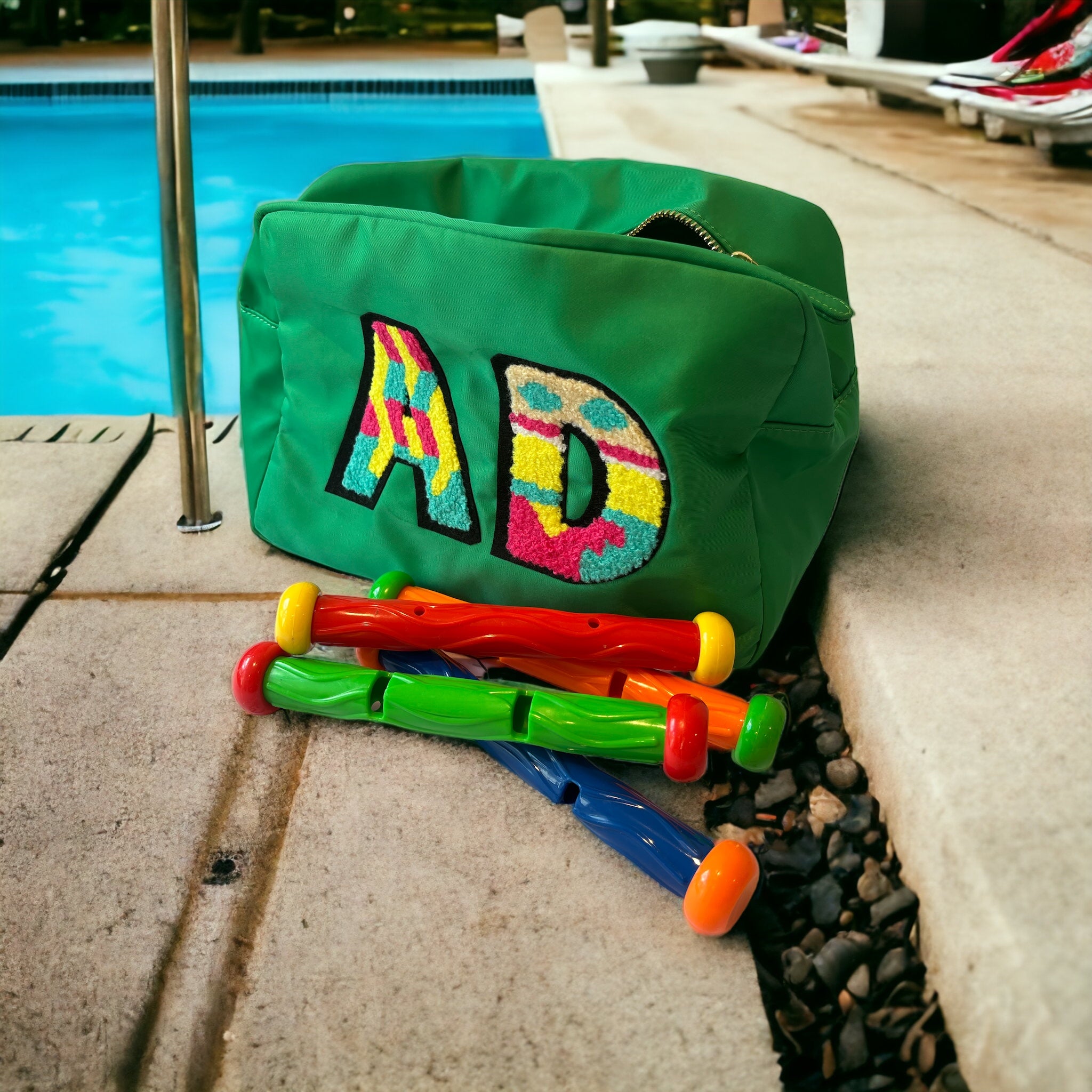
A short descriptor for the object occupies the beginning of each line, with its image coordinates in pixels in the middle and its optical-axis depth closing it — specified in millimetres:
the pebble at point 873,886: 771
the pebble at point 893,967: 716
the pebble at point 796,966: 732
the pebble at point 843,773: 877
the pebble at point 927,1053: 659
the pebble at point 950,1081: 642
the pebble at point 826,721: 943
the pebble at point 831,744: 916
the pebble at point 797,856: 819
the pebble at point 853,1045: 675
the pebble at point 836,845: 819
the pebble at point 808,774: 894
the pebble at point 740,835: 851
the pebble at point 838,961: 728
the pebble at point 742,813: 868
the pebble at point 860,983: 718
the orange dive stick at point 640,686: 873
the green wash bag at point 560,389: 862
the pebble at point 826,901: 773
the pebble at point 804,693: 988
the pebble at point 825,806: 856
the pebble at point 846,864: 799
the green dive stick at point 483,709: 821
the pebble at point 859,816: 833
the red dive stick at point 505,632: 904
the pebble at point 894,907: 745
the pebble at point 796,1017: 704
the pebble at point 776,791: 882
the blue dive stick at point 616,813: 785
